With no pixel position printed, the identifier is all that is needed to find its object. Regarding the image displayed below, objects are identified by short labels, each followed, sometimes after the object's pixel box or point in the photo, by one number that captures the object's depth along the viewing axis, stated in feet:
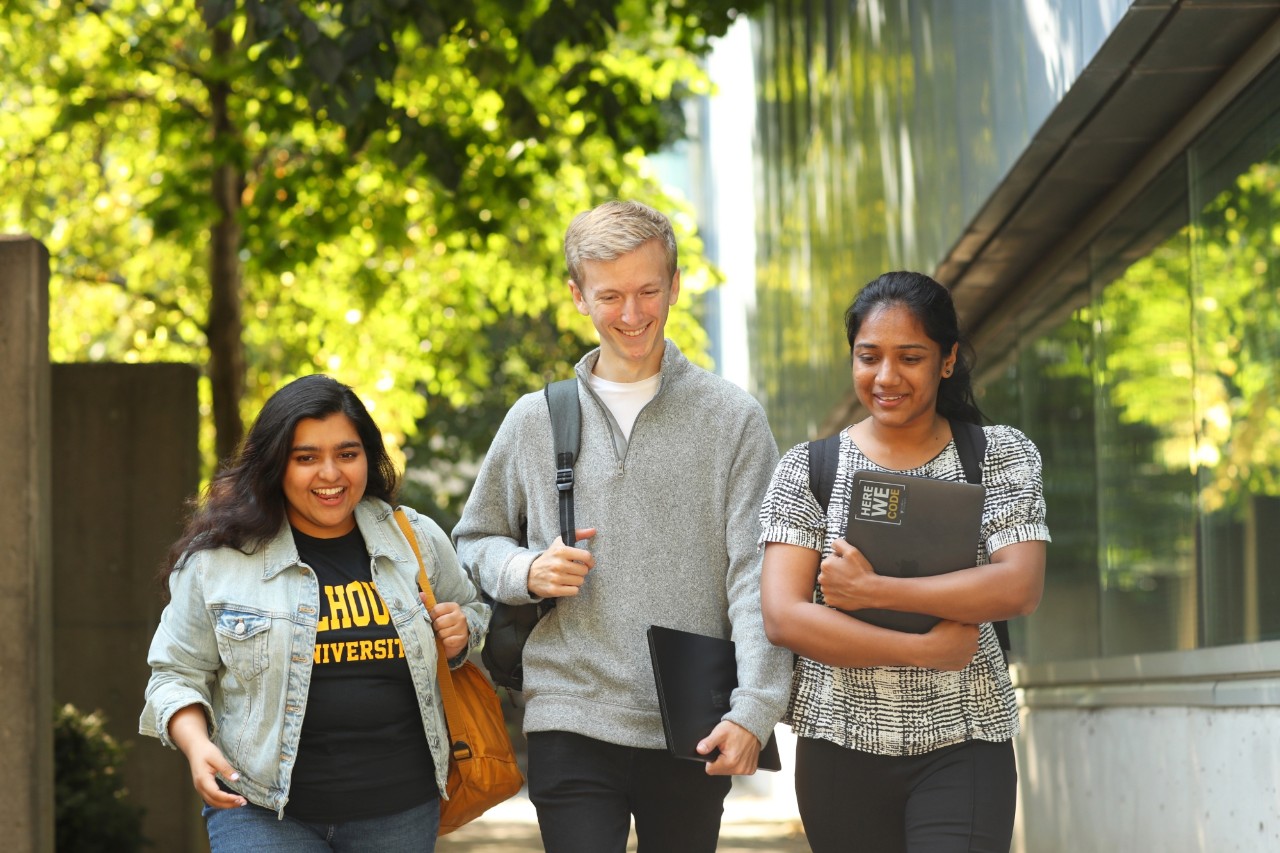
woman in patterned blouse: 11.54
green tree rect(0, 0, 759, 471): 31.14
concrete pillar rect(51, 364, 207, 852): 30.76
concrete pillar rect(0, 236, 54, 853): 19.94
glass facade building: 16.22
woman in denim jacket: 12.13
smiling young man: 12.34
